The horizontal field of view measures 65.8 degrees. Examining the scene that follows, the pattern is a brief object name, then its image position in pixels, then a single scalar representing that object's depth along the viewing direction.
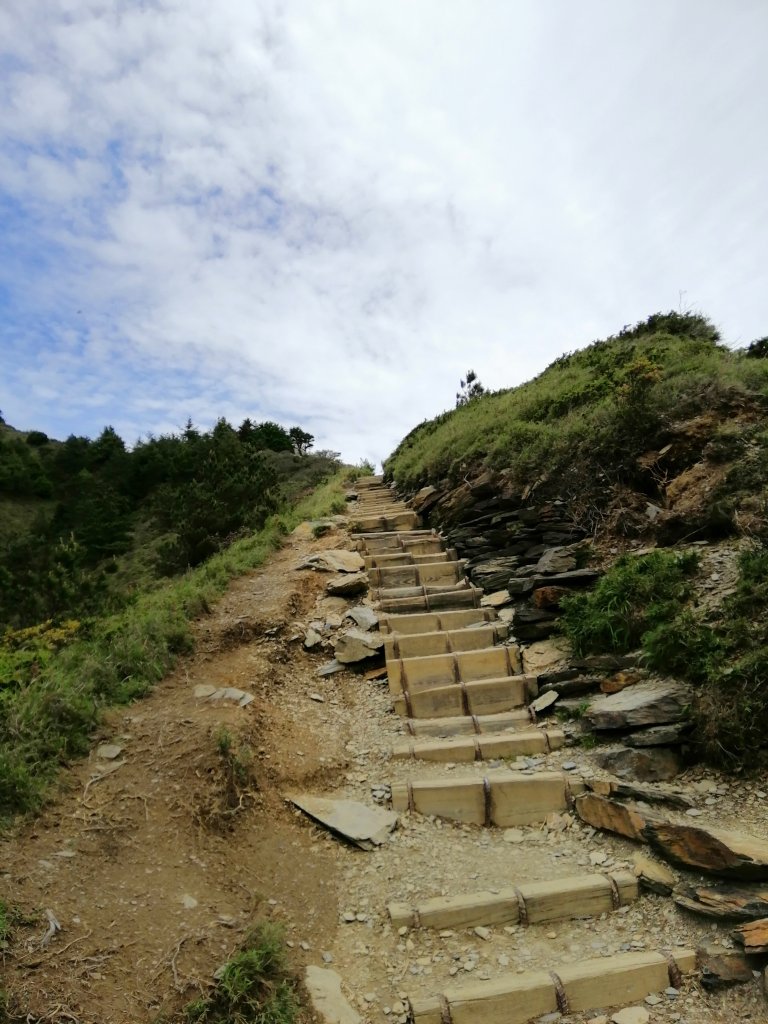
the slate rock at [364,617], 7.05
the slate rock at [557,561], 6.39
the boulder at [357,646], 6.50
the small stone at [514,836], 4.14
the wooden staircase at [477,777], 2.93
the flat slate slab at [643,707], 4.19
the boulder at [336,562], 8.65
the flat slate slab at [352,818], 4.14
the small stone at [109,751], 4.43
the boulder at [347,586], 7.87
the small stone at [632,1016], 2.78
